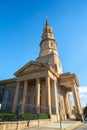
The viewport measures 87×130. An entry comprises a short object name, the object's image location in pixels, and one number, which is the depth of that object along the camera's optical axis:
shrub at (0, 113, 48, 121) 15.62
